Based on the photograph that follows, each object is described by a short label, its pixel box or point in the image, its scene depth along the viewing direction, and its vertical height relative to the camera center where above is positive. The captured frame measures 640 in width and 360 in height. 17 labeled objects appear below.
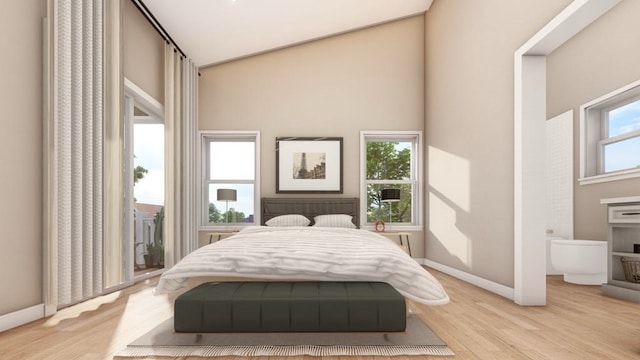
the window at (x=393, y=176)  5.69 +0.07
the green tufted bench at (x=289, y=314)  1.99 -0.70
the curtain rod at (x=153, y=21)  3.98 +1.79
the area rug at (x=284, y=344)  1.96 -0.89
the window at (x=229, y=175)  5.65 +0.08
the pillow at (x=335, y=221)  4.89 -0.53
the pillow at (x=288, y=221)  5.00 -0.54
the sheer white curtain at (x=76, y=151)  2.81 +0.23
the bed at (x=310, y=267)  2.27 -0.52
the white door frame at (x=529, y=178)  3.08 +0.03
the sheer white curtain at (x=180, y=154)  4.62 +0.33
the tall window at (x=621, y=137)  4.23 +0.51
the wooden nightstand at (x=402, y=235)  5.15 -0.80
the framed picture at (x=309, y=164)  5.55 +0.24
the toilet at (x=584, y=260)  4.09 -0.86
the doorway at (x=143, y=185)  3.99 -0.06
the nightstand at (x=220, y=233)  5.23 -0.75
